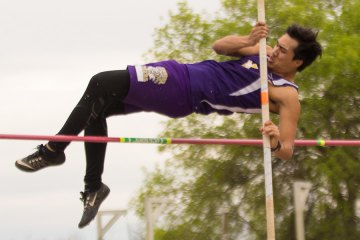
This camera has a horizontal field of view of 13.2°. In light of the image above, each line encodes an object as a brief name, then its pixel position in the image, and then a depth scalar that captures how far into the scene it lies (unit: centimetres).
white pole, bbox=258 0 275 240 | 926
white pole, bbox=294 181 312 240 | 2069
